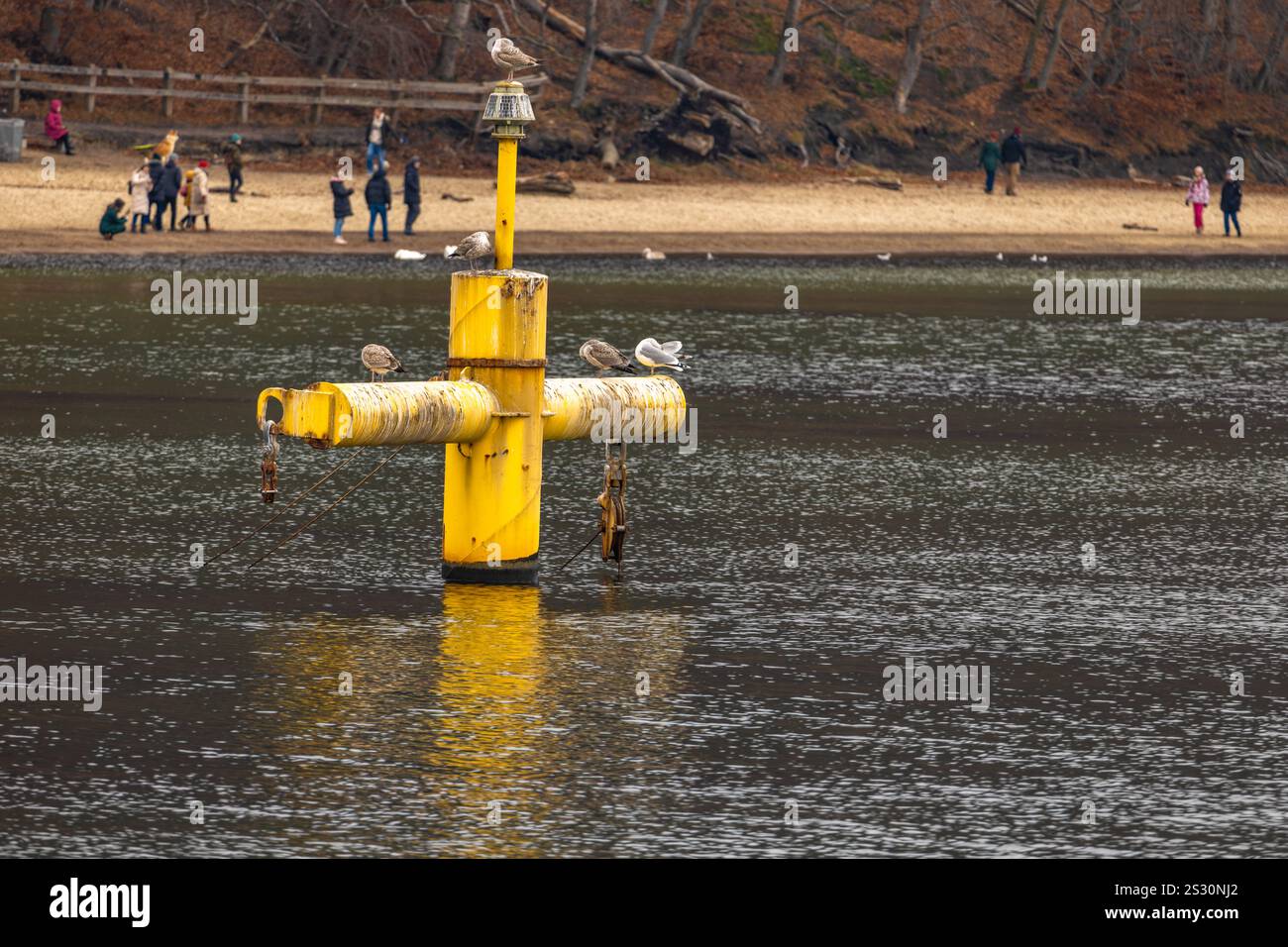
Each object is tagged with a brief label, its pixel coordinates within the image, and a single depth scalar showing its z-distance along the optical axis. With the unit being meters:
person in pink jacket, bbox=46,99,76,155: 49.72
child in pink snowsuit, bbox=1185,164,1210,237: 50.56
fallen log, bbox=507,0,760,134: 59.81
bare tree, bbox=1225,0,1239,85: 67.12
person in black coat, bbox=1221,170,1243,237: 51.00
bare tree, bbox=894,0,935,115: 64.19
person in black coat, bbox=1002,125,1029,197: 56.06
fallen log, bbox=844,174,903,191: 56.50
